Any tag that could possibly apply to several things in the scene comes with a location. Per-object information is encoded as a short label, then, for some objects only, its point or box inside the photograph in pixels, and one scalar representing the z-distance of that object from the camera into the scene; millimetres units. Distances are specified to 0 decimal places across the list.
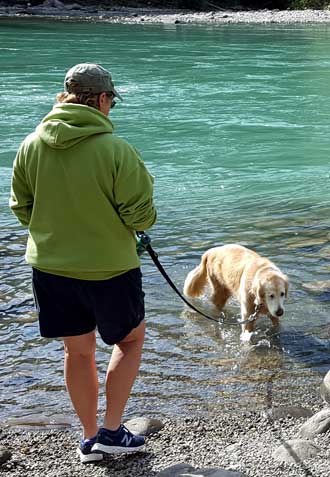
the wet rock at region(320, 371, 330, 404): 5109
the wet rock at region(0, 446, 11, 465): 4238
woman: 3625
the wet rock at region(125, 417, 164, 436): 4621
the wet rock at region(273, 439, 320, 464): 3910
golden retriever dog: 6180
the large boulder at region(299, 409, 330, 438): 4309
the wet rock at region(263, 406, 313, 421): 4824
